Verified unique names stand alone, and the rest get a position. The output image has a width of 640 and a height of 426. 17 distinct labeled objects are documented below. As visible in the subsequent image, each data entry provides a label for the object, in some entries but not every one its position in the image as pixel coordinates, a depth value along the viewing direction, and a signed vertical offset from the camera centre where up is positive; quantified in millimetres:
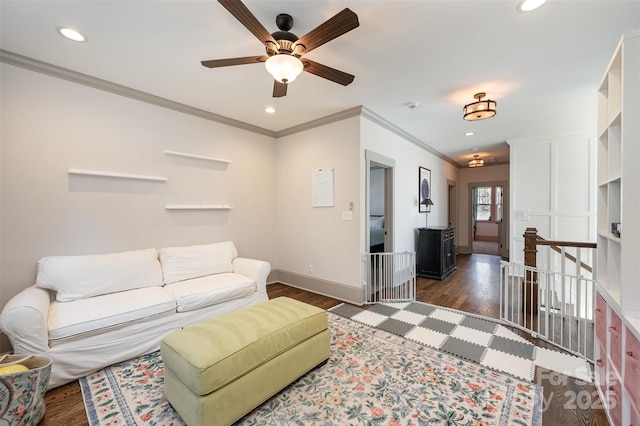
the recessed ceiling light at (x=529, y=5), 1634 +1349
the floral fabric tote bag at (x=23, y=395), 1397 -1055
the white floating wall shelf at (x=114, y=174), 2562 +410
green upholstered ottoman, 1414 -929
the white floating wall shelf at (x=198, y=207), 3215 +71
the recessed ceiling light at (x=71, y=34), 1961 +1411
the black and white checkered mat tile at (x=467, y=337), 2055 -1250
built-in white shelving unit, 1339 -209
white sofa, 1823 -795
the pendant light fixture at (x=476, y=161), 6082 +1199
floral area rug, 1555 -1257
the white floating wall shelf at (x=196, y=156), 3189 +746
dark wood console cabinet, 4711 -800
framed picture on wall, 5133 +468
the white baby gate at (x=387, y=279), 3506 -1010
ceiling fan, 1454 +1118
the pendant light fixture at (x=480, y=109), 2922 +1195
